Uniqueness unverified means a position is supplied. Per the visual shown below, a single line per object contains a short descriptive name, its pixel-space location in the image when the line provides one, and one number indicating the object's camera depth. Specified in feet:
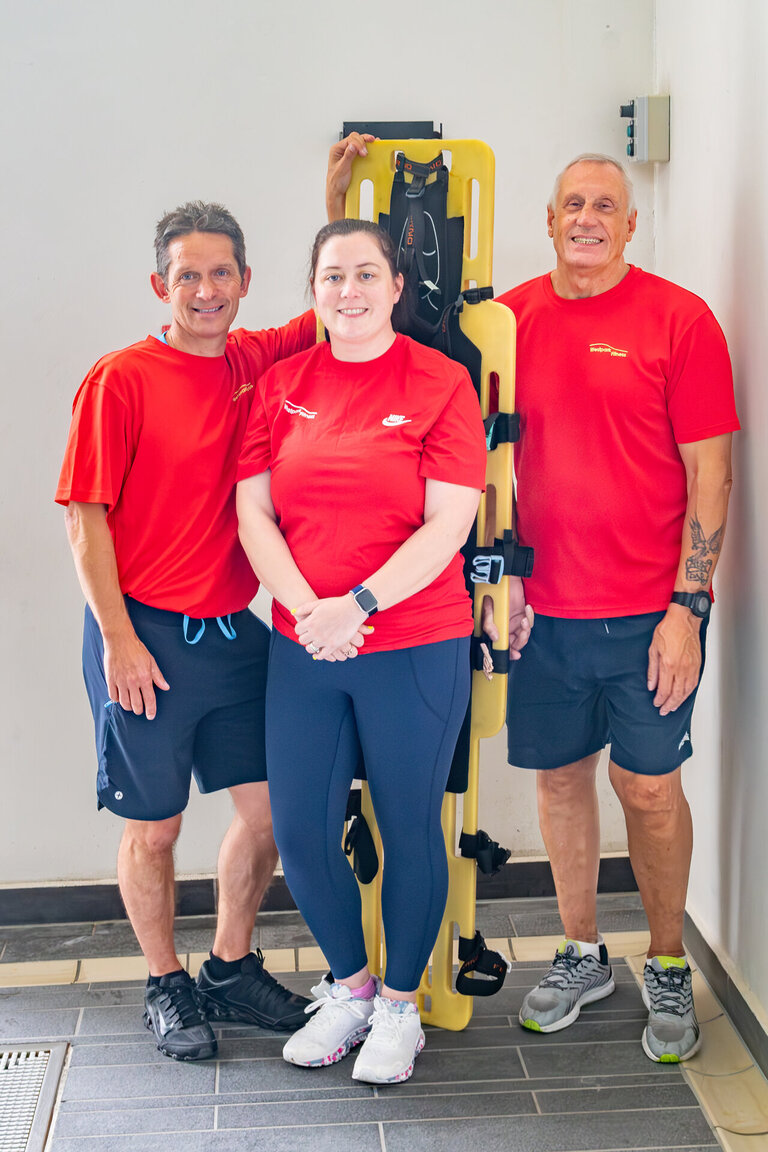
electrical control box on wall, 8.77
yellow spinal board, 7.06
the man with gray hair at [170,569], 6.75
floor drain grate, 6.48
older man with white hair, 6.96
